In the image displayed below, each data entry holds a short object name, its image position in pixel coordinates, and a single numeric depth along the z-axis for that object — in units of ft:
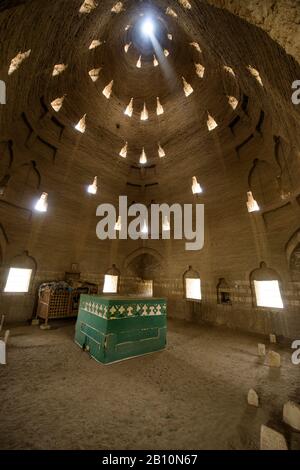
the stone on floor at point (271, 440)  7.19
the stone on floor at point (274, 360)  16.63
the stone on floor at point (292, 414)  8.84
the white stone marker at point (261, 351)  19.51
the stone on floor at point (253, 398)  10.59
